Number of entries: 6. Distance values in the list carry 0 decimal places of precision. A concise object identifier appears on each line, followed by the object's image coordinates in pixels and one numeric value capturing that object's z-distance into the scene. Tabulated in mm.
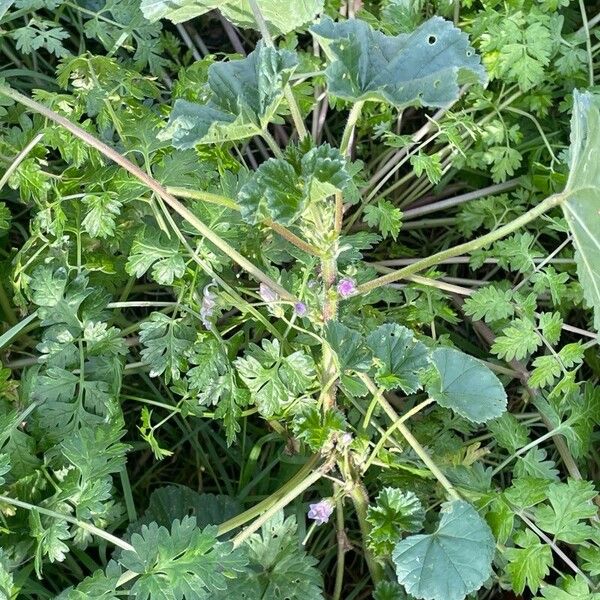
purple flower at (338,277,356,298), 412
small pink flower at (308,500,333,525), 430
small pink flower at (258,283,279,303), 431
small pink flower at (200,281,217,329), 460
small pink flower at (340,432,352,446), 434
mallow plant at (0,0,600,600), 366
